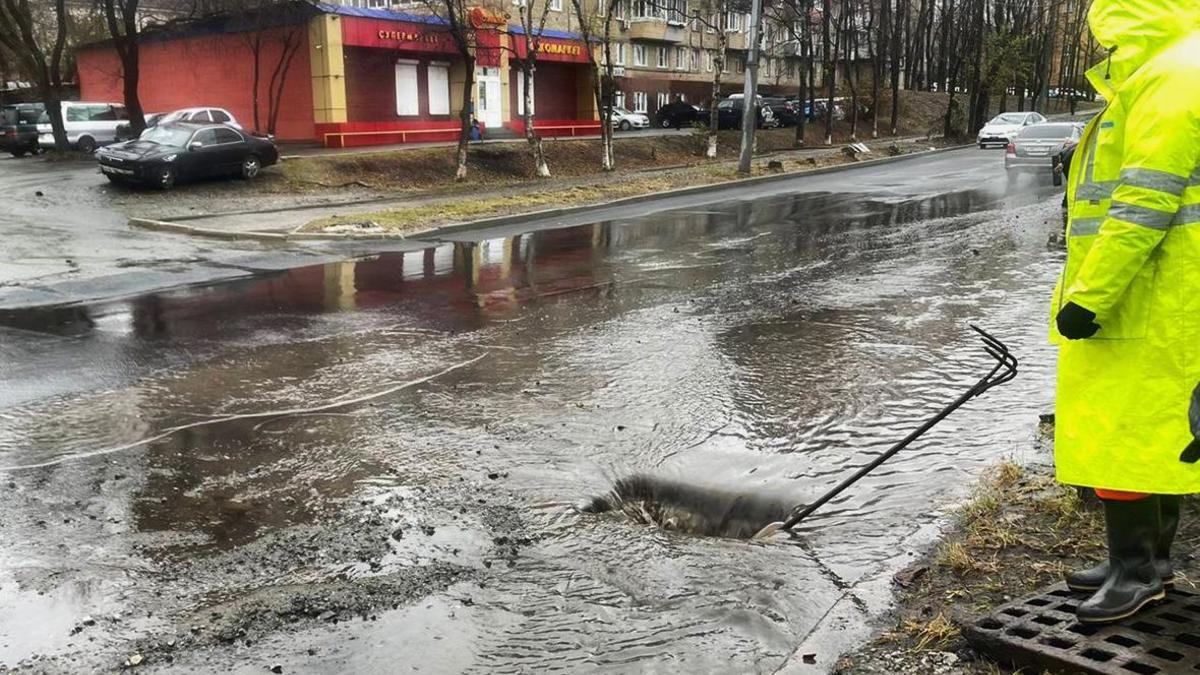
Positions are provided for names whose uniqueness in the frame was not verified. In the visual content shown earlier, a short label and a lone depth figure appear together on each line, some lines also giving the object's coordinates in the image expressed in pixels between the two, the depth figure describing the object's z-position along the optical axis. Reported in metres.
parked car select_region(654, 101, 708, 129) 50.50
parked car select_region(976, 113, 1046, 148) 40.84
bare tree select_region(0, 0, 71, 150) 27.39
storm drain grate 2.91
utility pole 26.61
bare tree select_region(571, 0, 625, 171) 27.80
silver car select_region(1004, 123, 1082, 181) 27.33
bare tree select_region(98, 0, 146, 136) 26.64
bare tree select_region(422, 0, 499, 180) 24.41
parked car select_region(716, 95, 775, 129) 46.41
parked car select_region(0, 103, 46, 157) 30.25
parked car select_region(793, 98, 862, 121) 51.56
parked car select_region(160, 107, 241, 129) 27.83
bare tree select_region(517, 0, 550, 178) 27.05
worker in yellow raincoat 2.82
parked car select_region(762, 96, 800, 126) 49.12
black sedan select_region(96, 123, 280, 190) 21.30
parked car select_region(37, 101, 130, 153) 30.25
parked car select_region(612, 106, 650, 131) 48.34
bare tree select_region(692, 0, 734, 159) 32.57
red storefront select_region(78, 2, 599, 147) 33.22
